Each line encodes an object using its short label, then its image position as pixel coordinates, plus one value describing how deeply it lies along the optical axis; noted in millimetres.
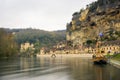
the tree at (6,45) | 83865
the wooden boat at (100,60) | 51049
